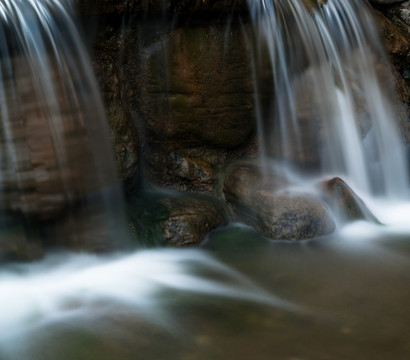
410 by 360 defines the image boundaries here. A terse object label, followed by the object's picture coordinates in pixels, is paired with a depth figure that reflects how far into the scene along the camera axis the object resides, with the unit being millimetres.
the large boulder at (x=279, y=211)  4703
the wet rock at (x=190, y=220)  4682
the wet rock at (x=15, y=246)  3994
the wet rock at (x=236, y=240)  4612
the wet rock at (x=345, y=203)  4992
